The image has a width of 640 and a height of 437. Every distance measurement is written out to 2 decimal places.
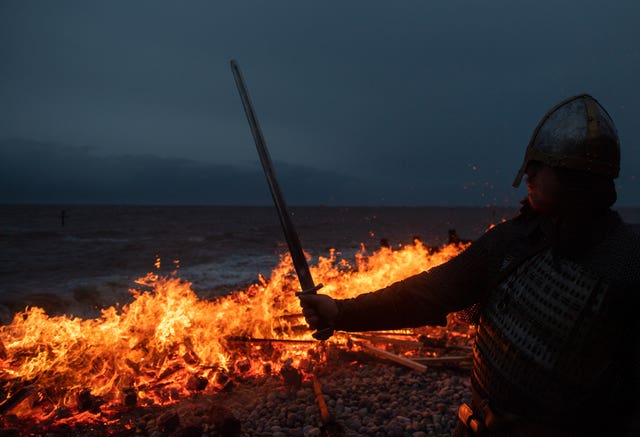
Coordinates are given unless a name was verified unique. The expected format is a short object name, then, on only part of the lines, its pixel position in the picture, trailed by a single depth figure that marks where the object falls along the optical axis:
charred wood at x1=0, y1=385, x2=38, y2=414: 5.45
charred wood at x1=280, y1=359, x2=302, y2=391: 6.51
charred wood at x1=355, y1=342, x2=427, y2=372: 7.15
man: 1.74
